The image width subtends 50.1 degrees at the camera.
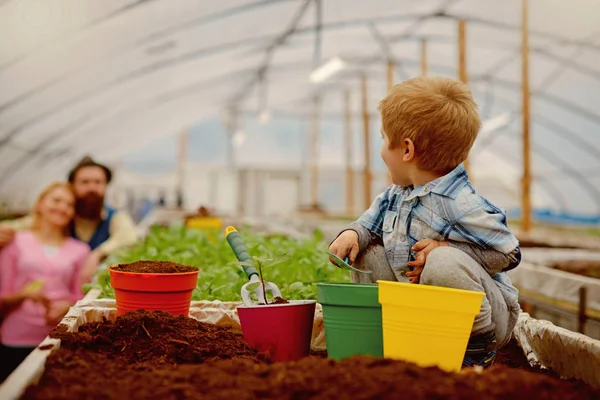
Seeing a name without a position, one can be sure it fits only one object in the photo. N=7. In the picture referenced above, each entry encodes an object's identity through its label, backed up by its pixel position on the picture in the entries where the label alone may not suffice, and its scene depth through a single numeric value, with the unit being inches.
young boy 60.8
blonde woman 126.4
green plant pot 54.2
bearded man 156.1
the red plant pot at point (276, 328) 61.5
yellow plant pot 49.4
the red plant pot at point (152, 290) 68.2
